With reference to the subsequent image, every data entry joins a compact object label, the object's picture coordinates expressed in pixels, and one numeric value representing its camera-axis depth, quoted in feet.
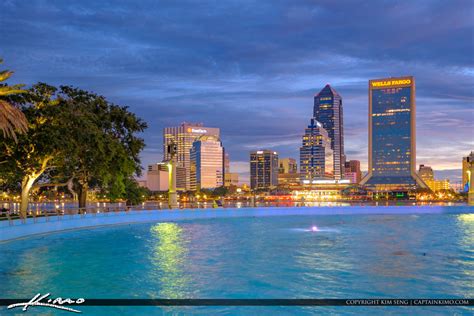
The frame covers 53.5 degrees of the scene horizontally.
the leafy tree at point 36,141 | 111.45
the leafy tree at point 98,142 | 122.01
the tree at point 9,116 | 69.87
